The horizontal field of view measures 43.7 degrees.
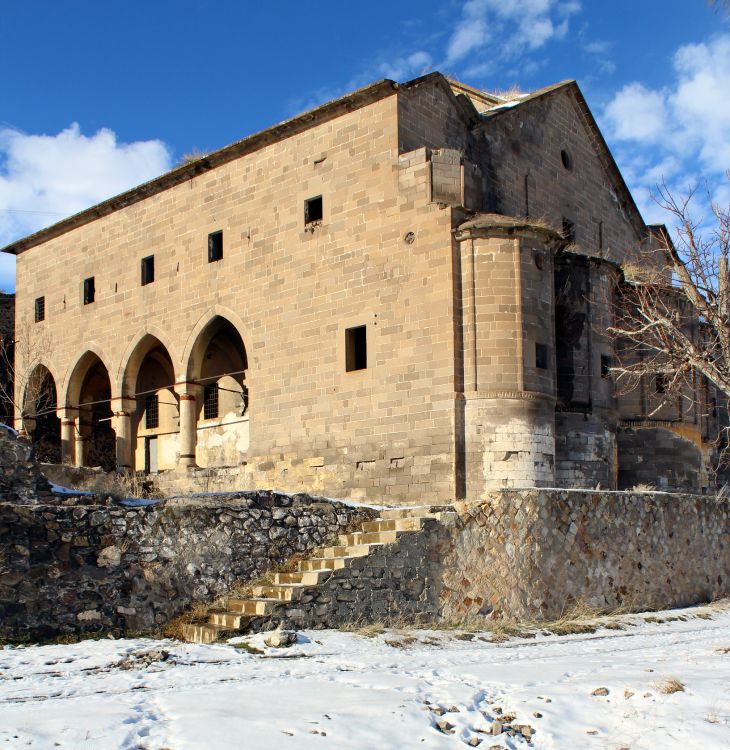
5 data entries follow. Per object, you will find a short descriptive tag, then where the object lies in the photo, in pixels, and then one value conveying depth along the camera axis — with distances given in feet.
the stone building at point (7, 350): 98.92
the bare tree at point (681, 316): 46.88
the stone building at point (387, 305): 58.65
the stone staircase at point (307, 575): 36.60
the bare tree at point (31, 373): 89.86
